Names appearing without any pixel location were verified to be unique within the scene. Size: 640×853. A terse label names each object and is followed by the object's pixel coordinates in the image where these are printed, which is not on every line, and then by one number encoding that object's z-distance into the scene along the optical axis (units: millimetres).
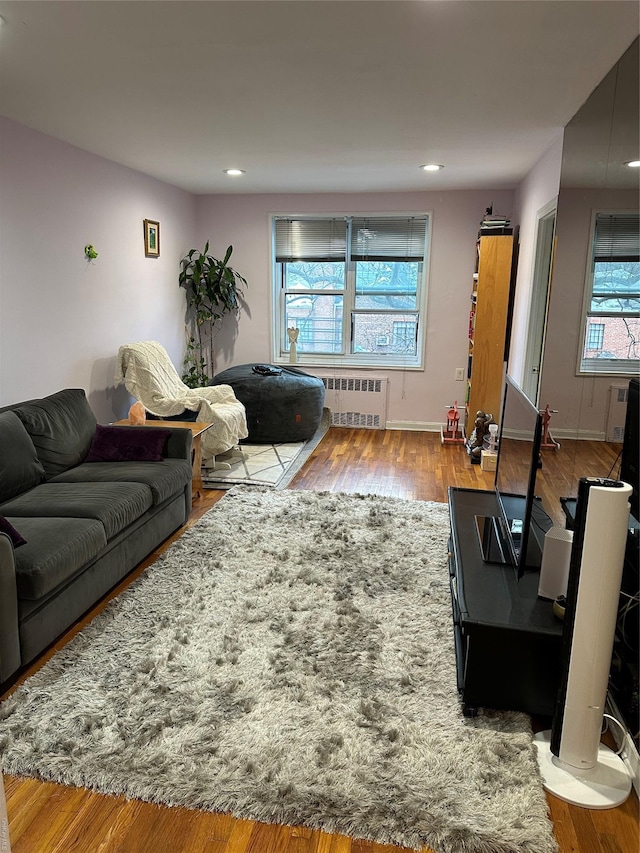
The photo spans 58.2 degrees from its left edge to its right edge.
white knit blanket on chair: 4434
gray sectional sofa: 2082
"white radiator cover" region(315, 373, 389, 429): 6141
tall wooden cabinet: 5074
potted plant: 5926
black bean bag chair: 5387
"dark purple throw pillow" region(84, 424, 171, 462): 3346
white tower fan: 1538
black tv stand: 1808
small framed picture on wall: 5137
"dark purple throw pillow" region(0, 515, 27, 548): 2150
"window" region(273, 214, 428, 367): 6016
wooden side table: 3995
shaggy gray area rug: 1584
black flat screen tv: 2008
